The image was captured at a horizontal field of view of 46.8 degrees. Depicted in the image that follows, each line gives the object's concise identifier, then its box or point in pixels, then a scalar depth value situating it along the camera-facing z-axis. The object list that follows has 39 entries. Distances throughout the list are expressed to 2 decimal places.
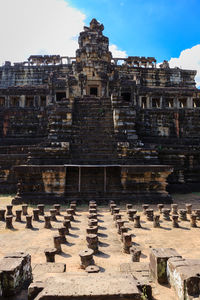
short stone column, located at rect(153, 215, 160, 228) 7.54
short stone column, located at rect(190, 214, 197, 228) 7.60
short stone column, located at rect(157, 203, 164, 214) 9.24
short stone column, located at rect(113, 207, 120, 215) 8.54
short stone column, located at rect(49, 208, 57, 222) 8.24
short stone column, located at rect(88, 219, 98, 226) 7.01
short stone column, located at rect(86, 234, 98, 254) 5.47
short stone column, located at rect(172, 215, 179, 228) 7.57
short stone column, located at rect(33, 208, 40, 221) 8.34
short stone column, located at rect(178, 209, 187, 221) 8.34
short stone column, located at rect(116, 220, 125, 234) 6.84
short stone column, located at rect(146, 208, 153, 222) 8.26
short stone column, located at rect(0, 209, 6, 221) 8.40
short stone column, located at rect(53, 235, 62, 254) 5.47
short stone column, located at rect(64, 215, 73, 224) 7.69
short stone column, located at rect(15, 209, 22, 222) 8.18
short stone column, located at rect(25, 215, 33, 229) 7.46
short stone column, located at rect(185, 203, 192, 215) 9.21
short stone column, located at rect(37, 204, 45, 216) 9.11
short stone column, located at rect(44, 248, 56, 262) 4.76
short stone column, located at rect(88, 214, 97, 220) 7.84
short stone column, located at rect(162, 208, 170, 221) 8.38
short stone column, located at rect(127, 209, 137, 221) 8.32
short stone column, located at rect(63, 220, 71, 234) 6.99
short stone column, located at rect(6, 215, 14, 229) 7.42
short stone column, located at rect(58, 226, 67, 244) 6.15
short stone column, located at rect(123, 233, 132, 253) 5.48
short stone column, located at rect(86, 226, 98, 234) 6.31
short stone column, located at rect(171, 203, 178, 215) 8.85
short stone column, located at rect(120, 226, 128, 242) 6.40
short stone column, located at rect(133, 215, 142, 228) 7.46
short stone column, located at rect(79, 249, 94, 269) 4.64
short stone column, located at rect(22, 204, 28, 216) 9.02
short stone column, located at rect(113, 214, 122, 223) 7.69
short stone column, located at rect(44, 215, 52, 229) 7.41
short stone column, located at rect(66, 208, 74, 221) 8.48
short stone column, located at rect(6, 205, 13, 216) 8.82
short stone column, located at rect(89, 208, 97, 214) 8.57
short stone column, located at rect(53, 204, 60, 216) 9.07
